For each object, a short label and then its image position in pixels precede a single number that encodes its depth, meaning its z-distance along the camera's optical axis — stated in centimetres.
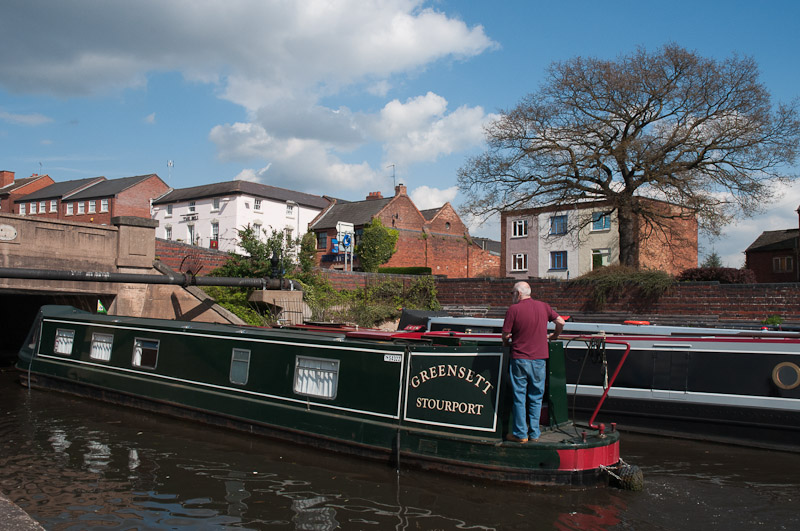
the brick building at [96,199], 5403
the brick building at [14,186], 6291
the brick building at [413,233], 4828
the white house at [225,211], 4916
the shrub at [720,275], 2343
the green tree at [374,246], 4494
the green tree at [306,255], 2309
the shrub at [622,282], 2170
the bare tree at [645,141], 2480
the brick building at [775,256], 4541
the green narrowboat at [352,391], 745
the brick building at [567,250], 4109
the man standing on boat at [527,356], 718
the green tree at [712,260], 6038
